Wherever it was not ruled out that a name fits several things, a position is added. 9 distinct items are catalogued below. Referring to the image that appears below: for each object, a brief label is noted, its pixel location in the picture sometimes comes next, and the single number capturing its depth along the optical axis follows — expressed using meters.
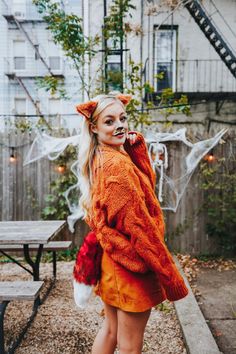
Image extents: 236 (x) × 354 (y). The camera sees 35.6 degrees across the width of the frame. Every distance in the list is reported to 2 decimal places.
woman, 1.90
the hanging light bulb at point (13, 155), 6.55
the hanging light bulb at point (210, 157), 6.38
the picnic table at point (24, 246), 3.20
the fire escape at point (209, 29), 9.82
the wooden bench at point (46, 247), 4.86
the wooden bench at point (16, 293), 3.09
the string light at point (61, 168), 6.49
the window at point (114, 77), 6.52
